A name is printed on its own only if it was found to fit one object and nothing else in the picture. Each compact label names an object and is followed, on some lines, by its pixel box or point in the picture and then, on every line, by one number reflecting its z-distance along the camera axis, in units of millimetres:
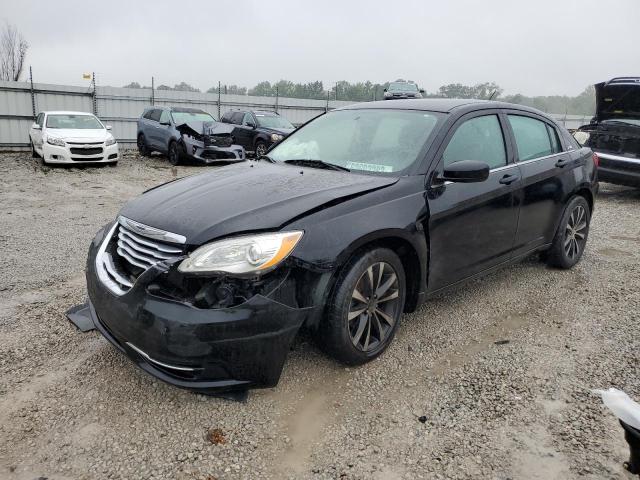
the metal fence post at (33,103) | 16386
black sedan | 2273
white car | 11500
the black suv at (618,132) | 8469
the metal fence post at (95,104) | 17653
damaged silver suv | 12641
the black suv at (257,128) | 14164
